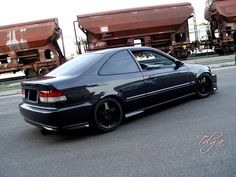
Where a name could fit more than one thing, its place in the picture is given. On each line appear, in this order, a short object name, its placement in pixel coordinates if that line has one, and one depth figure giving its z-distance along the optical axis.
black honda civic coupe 5.93
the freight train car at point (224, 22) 18.47
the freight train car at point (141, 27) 18.05
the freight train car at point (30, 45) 18.09
